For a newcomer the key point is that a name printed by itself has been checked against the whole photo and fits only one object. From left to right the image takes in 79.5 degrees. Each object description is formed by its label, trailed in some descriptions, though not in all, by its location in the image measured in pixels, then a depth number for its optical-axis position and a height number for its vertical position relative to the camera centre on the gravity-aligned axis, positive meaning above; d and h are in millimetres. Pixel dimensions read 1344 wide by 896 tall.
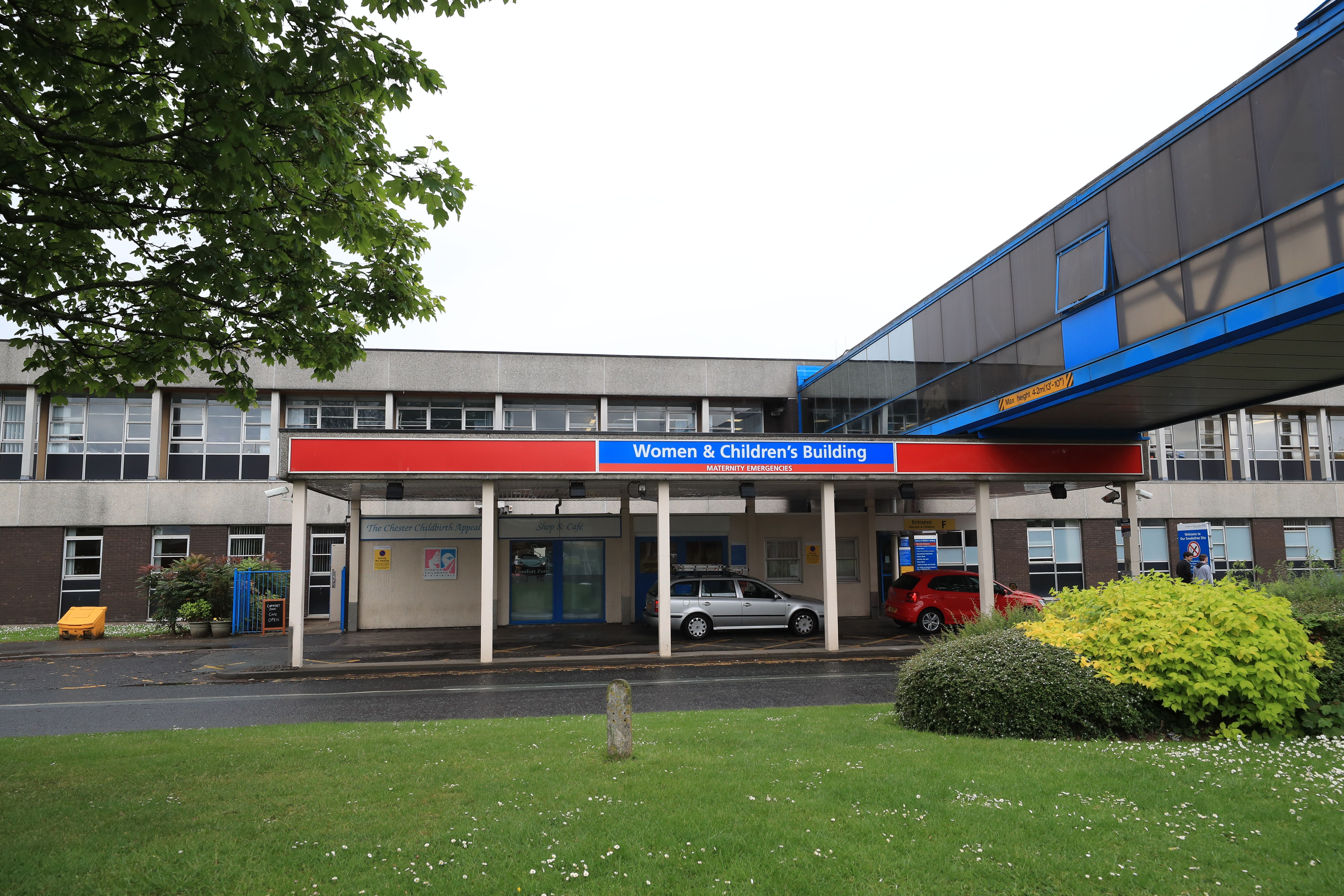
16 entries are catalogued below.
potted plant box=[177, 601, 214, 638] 21656 -1718
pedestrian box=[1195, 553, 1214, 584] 20156 -813
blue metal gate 22422 -1155
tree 5453 +2951
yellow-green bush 7199 -1060
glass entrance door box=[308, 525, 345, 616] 26141 -676
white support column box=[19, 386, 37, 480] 25266 +3842
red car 19656 -1369
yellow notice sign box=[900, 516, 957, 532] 25250 +534
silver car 19109 -1494
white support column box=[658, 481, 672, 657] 16328 -671
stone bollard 6801 -1480
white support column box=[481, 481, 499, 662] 15672 -646
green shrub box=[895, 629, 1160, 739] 7578 -1510
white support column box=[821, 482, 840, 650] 17031 -430
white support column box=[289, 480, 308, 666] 15133 -363
